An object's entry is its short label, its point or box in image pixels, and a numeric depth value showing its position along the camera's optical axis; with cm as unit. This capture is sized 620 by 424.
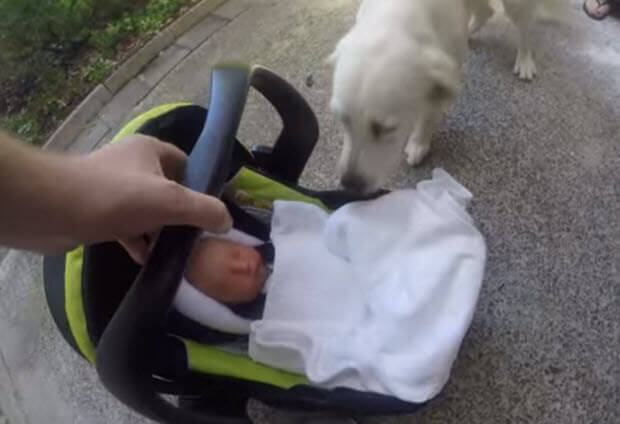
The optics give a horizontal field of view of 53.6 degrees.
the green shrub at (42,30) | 196
